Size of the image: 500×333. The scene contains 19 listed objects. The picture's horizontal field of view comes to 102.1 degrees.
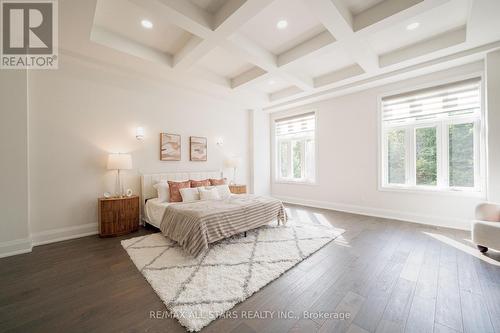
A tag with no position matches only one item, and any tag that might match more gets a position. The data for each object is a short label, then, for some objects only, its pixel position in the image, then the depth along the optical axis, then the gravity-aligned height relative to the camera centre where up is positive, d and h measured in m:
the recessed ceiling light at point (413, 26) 2.99 +2.10
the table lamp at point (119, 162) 3.56 +0.08
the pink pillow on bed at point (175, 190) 3.97 -0.47
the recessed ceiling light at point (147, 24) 2.87 +2.06
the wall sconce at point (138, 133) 4.13 +0.69
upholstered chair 2.55 -0.81
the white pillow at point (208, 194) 3.95 -0.55
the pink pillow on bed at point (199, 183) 4.42 -0.37
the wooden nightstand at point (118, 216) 3.44 -0.87
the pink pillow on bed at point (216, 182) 4.75 -0.37
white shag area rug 1.79 -1.20
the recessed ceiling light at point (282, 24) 2.94 +2.10
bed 2.75 -0.80
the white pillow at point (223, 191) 4.21 -0.53
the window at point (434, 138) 3.69 +0.56
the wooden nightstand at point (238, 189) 5.34 -0.60
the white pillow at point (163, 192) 3.99 -0.51
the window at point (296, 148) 6.04 +0.58
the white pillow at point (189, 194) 3.88 -0.54
